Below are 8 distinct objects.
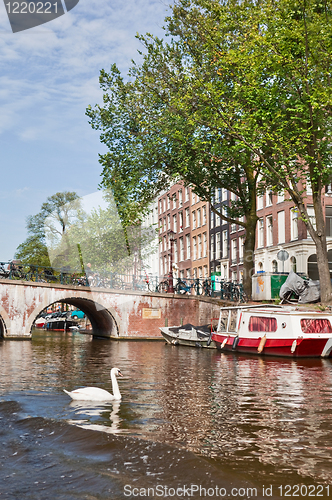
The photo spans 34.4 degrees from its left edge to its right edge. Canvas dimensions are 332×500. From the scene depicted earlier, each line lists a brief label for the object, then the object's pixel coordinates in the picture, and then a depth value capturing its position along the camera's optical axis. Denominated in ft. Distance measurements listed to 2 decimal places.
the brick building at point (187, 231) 180.24
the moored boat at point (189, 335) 95.21
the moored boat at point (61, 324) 208.23
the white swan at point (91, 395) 30.91
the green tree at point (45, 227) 194.18
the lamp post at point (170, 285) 125.57
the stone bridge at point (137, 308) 116.78
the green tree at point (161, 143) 87.86
